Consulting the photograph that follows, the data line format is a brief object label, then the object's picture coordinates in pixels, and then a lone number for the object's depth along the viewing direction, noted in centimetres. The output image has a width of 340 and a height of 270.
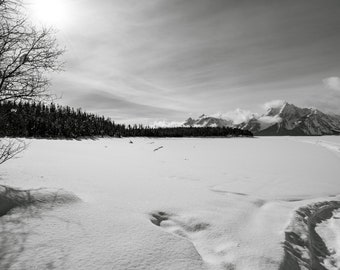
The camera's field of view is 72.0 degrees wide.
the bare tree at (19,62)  502
